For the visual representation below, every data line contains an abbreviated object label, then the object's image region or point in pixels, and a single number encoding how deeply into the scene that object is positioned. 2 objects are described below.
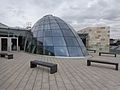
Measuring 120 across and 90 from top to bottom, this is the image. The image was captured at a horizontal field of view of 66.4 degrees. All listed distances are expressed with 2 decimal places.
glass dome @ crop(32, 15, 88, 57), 11.21
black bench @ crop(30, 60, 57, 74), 5.47
